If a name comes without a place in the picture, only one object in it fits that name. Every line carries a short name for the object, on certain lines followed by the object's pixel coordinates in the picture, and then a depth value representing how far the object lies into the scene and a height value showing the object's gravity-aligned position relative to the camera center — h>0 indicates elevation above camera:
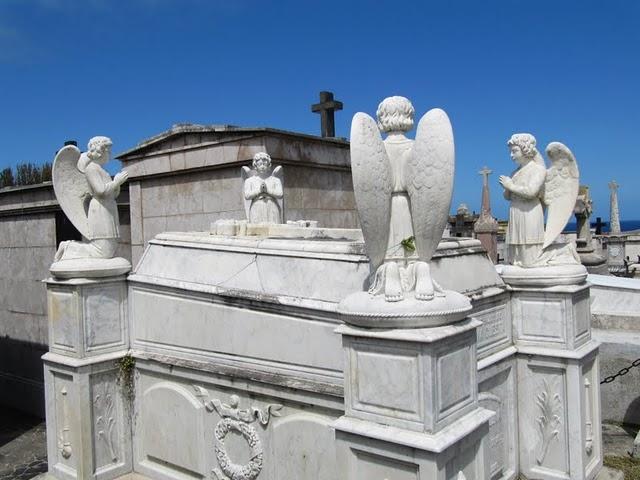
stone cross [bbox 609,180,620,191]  33.16 +2.51
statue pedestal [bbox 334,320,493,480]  3.24 -0.99
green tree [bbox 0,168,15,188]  16.36 +2.07
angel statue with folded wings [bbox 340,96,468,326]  3.35 +0.19
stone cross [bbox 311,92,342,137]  13.23 +2.96
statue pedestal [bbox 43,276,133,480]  5.46 -1.27
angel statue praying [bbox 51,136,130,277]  5.62 +0.48
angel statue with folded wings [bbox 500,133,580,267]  5.34 +0.30
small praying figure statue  7.92 +0.67
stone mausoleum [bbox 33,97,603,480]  3.36 -0.89
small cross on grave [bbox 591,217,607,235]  31.47 +0.34
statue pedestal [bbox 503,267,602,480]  5.17 -1.33
